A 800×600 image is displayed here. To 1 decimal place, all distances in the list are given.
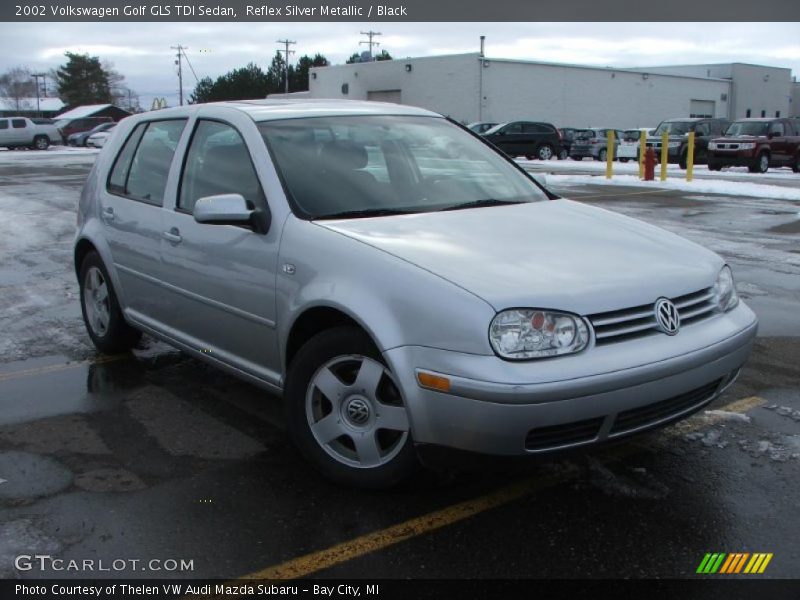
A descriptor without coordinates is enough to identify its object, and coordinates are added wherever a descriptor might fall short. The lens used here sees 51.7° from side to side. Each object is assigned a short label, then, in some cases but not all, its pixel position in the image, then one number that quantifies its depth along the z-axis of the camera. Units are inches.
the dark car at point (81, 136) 1844.7
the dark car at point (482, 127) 1384.1
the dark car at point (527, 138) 1286.9
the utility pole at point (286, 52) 2984.7
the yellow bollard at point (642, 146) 857.5
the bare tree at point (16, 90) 4037.9
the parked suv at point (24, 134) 1686.8
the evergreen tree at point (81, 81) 3789.4
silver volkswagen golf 118.2
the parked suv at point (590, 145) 1339.8
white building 1817.2
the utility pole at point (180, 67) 3013.3
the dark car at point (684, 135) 1107.3
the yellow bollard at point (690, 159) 790.5
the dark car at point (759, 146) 986.7
